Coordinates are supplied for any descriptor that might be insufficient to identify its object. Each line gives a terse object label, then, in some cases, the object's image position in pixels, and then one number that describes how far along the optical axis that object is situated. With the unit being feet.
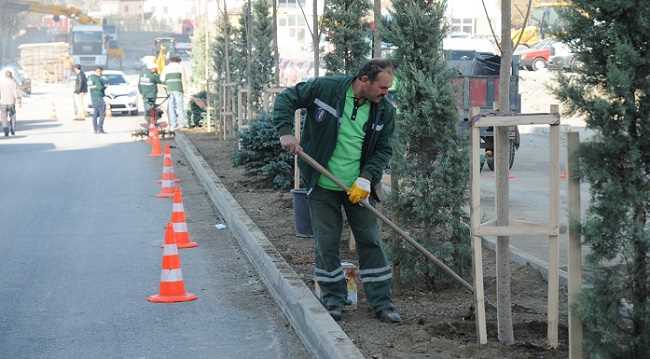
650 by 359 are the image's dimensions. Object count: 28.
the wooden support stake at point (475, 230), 21.49
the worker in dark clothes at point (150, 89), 95.61
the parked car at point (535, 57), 160.04
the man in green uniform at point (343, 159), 25.05
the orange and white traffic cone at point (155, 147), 78.95
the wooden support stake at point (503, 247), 22.27
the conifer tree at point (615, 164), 17.07
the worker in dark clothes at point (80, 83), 120.88
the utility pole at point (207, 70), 97.96
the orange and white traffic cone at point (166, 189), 55.06
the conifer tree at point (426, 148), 27.68
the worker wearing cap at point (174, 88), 94.38
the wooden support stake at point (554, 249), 21.49
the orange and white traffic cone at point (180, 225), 37.68
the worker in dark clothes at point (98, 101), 102.94
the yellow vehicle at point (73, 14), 287.28
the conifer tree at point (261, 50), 80.42
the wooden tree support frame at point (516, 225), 21.03
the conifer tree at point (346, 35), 41.42
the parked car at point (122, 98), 135.64
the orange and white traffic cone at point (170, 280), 29.94
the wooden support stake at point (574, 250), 18.04
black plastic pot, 38.12
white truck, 283.79
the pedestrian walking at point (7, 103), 102.17
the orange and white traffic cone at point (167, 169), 55.42
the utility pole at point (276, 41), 63.31
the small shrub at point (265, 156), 51.98
